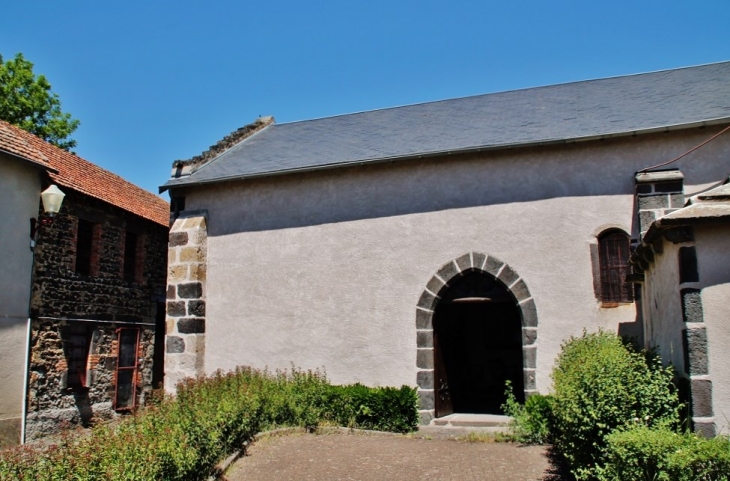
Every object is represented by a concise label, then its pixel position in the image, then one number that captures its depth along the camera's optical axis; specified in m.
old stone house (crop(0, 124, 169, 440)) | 12.24
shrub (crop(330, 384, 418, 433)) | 10.12
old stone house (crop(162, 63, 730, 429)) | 10.12
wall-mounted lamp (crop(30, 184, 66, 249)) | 10.05
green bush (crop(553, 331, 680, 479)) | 5.42
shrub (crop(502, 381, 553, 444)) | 8.99
